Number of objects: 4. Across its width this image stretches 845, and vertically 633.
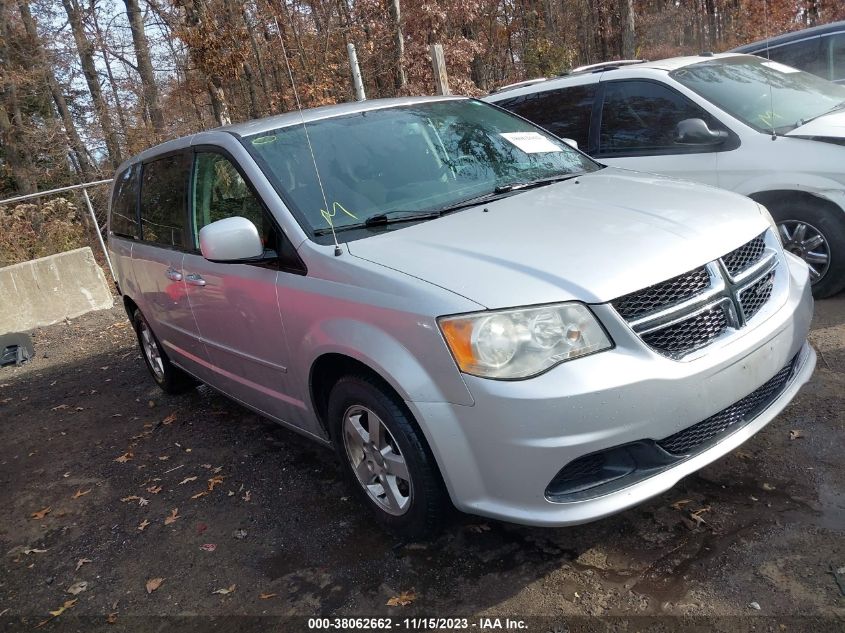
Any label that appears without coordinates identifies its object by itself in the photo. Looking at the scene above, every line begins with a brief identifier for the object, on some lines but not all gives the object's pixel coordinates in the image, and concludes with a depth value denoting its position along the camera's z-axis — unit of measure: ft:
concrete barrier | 28.96
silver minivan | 8.13
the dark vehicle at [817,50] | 23.03
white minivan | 15.78
